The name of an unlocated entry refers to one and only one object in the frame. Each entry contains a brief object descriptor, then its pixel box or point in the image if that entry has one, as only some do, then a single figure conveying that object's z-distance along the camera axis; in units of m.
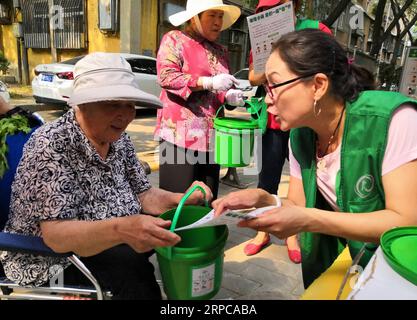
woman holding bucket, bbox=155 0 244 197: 2.33
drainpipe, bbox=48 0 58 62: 12.71
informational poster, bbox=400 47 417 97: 5.62
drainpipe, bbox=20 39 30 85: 13.61
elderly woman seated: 1.32
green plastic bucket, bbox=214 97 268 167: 2.52
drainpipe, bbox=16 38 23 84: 14.10
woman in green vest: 1.29
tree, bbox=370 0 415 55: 9.36
